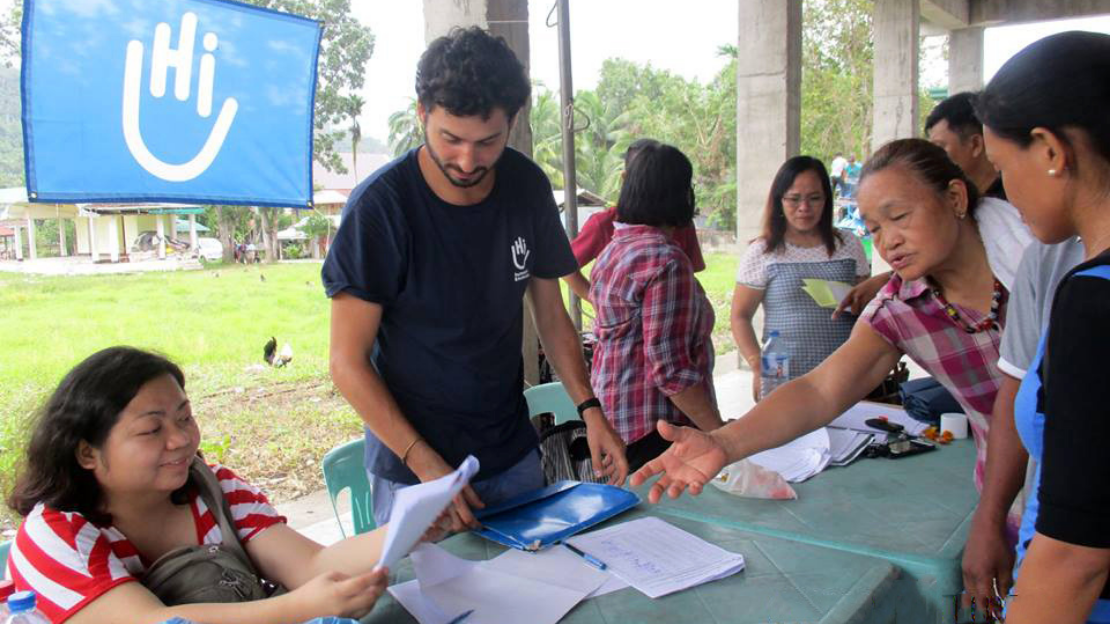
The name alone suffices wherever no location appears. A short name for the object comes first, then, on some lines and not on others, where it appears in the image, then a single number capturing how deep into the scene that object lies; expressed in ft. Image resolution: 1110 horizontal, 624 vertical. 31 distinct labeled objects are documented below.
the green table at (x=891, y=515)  5.03
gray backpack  4.66
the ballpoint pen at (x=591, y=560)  4.91
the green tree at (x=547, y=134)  75.56
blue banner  7.49
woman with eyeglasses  10.11
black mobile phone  7.26
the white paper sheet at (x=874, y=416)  8.05
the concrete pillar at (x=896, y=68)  26.73
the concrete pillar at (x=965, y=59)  32.60
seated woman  4.26
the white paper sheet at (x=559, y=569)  4.68
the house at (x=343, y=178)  54.19
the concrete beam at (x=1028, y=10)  29.40
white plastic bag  6.23
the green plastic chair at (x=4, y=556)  5.51
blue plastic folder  5.33
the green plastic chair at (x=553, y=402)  9.49
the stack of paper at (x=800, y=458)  6.78
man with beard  5.60
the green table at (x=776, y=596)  4.33
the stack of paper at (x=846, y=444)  7.09
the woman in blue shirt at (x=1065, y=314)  2.85
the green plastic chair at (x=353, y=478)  7.41
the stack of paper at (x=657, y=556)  4.70
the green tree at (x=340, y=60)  30.91
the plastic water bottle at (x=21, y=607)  3.93
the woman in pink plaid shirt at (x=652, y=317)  8.11
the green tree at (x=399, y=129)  63.93
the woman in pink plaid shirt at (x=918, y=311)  5.74
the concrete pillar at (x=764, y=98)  18.97
